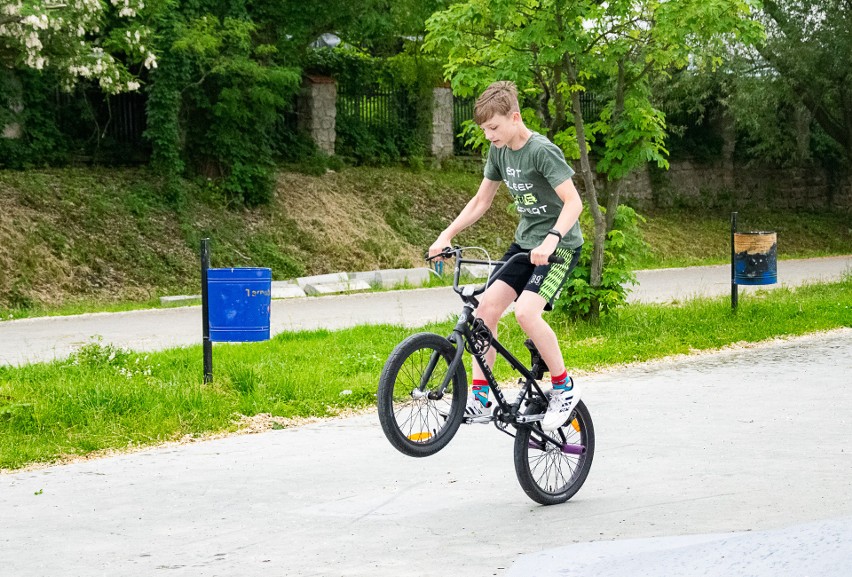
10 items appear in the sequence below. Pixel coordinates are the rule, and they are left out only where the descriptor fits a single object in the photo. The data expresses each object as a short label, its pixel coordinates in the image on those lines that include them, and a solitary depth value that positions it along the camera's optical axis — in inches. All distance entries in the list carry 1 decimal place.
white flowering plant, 658.2
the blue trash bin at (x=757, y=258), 561.9
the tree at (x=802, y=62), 1146.7
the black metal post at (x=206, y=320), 372.8
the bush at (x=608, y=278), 529.7
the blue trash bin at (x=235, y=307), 371.6
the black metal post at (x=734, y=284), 572.4
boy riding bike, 244.7
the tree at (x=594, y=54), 506.3
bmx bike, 235.0
